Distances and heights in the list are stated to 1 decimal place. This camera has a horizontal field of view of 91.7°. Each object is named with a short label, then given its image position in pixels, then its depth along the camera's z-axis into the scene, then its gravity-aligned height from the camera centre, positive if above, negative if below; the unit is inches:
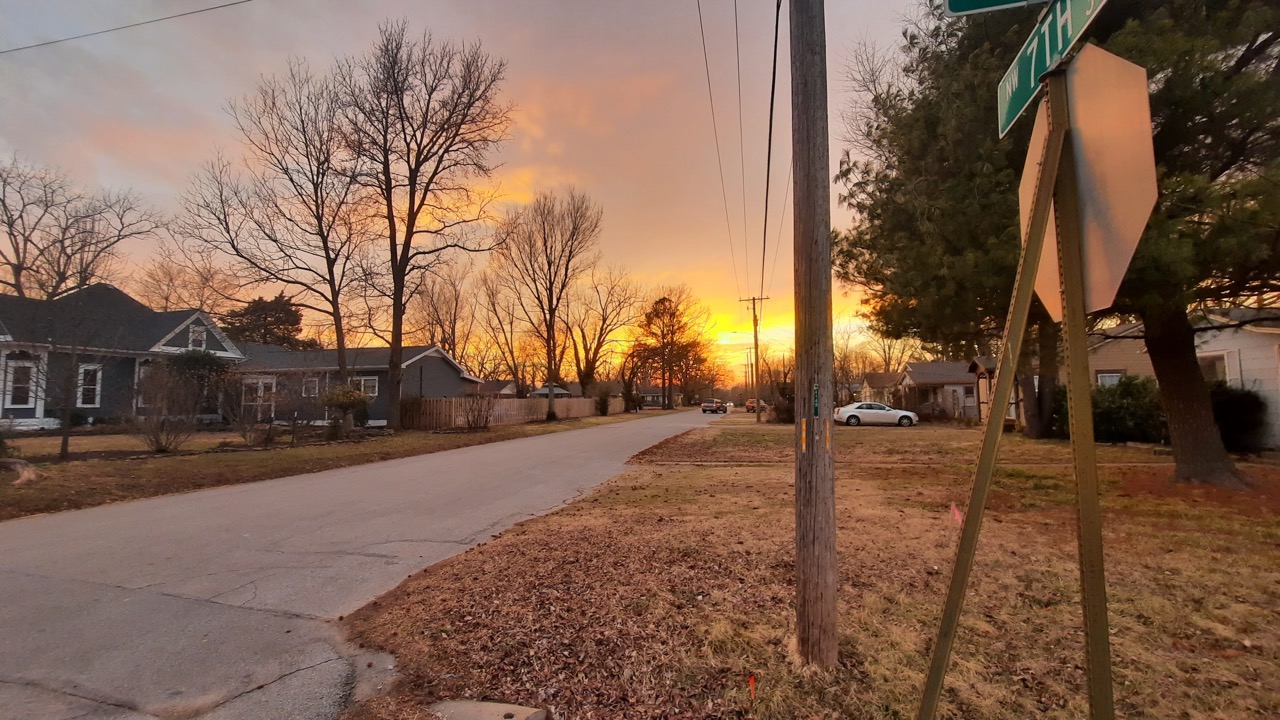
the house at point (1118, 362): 1114.1 +72.7
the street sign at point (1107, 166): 74.7 +30.0
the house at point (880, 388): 1831.9 +49.8
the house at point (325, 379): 770.8 +49.1
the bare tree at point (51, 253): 646.5 +166.6
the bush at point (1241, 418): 583.8 -16.4
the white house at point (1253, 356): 576.1 +43.7
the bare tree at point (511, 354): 2078.0 +178.6
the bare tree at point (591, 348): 2143.2 +189.1
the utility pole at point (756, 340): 1539.1 +160.0
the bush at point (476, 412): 1048.8 -15.4
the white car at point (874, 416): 1253.7 -29.1
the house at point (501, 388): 2328.0 +61.3
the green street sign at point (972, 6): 99.7 +63.8
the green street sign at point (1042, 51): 81.1 +51.6
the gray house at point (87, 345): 552.7 +69.2
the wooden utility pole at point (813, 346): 137.4 +12.8
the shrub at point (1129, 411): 712.4 -11.7
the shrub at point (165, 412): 595.8 -8.4
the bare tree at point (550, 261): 1679.4 +387.0
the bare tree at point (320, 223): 930.1 +279.4
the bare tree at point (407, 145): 985.5 +420.2
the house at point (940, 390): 1430.9 +30.3
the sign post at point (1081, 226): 76.2 +23.4
